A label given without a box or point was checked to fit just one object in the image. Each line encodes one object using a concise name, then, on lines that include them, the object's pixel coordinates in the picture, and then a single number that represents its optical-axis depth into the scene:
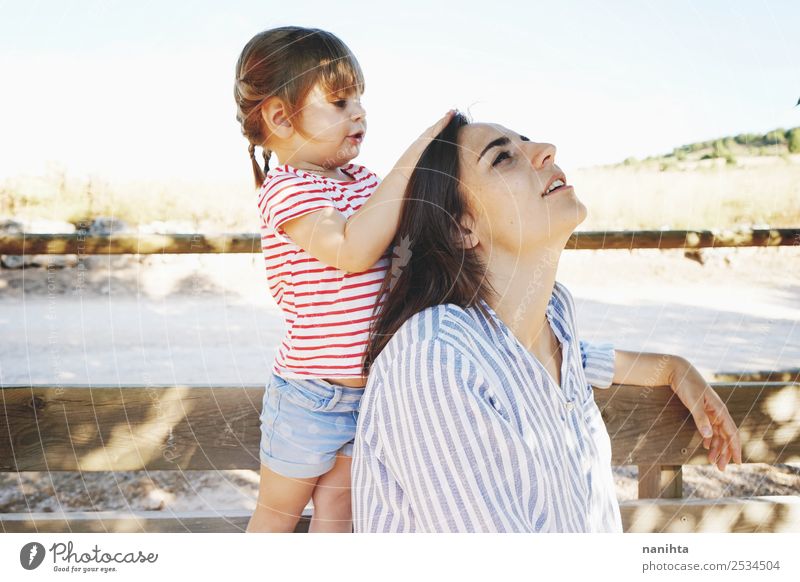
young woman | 0.77
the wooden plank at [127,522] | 1.18
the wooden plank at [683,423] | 1.14
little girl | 0.94
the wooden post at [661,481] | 1.31
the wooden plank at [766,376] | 1.47
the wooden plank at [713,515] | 1.28
